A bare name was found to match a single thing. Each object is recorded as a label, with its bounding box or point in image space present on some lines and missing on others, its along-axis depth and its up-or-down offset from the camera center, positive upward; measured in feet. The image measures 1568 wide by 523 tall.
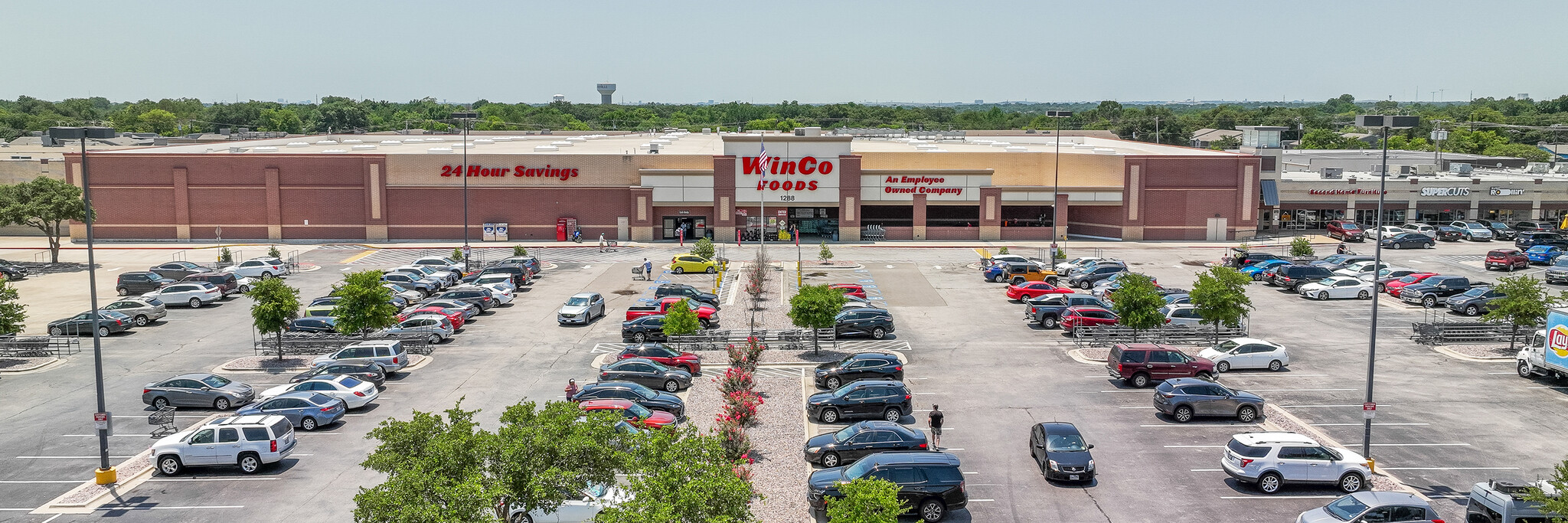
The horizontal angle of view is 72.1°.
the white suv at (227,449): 85.66 -24.17
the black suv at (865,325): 137.08 -21.96
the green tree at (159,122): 564.43 +11.37
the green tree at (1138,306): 128.57 -18.04
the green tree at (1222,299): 130.11 -17.29
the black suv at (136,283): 171.83 -22.47
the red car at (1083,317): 137.59 -20.96
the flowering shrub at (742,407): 91.15 -21.85
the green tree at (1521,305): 124.26 -16.84
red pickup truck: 143.23 -21.84
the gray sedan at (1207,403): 98.22 -22.46
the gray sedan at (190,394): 104.32 -24.18
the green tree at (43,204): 197.88 -11.48
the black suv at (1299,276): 171.83 -19.00
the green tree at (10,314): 124.67 -20.06
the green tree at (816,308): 125.49 -18.25
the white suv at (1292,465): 80.18 -22.93
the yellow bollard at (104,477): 82.38 -25.47
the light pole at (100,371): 82.33 -17.97
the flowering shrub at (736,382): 100.01 -21.67
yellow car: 193.26 -20.65
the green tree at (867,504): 52.11 -17.13
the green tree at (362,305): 128.16 -19.04
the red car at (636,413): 93.35 -23.21
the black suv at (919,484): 74.38 -23.02
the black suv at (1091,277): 176.55 -20.22
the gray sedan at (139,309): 145.79 -22.51
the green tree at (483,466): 51.62 -16.52
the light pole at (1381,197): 85.56 -3.15
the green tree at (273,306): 124.36 -18.68
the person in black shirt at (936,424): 90.17 -22.71
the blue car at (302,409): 97.09 -23.78
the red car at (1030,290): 160.25 -20.42
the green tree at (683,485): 51.44 -16.61
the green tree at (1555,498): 57.75 -18.86
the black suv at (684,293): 157.48 -20.95
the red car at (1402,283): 167.94 -19.49
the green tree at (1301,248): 201.98 -17.12
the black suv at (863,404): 99.14 -23.17
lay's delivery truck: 108.58 -19.80
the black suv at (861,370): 111.24 -22.62
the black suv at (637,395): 100.17 -22.99
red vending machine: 238.48 -17.73
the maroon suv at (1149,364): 111.24 -21.66
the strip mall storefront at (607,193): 235.81 -9.77
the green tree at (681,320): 125.29 -19.87
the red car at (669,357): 117.60 -22.63
